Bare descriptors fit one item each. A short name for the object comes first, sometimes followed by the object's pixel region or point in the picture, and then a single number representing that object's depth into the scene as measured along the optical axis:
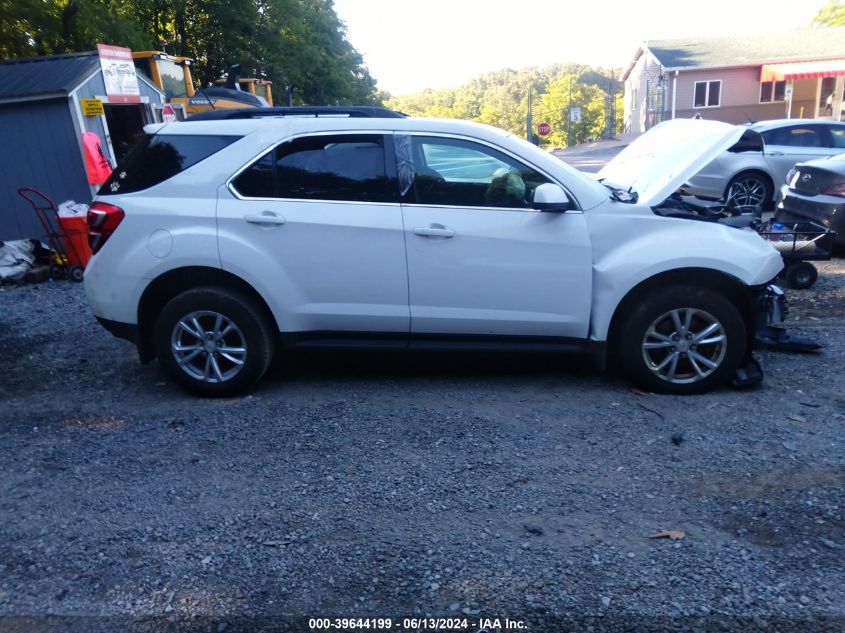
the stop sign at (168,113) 13.05
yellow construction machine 14.92
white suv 4.58
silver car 11.98
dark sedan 7.92
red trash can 9.37
